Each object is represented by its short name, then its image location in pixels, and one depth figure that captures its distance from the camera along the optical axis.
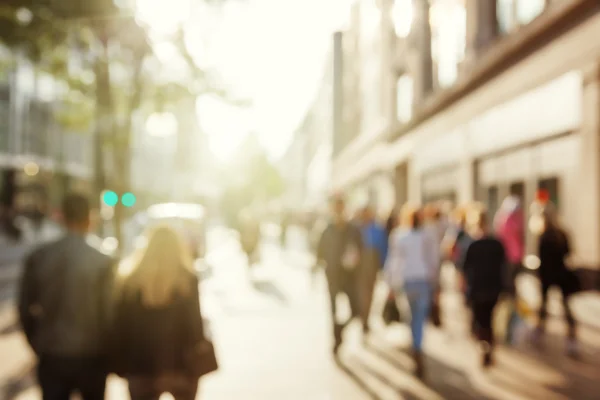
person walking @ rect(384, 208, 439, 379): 9.42
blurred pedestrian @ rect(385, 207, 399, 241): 17.80
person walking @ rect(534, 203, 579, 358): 10.48
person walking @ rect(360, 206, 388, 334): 11.55
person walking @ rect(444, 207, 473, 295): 11.84
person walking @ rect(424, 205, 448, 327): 11.89
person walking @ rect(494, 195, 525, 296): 12.98
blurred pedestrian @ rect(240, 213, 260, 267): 24.53
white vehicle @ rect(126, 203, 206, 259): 18.49
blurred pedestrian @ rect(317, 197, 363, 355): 10.71
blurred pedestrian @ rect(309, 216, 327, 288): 18.86
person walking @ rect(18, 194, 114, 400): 4.63
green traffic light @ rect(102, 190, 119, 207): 22.69
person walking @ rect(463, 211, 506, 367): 9.10
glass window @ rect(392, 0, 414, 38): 32.09
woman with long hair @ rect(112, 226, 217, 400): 4.65
